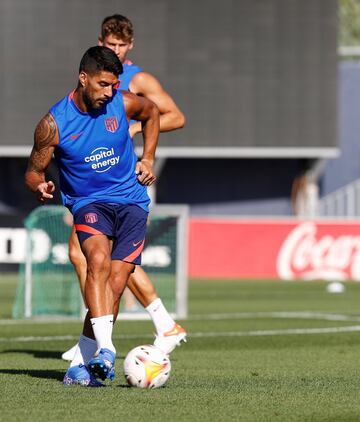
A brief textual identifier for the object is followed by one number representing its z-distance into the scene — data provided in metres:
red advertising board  53.66
